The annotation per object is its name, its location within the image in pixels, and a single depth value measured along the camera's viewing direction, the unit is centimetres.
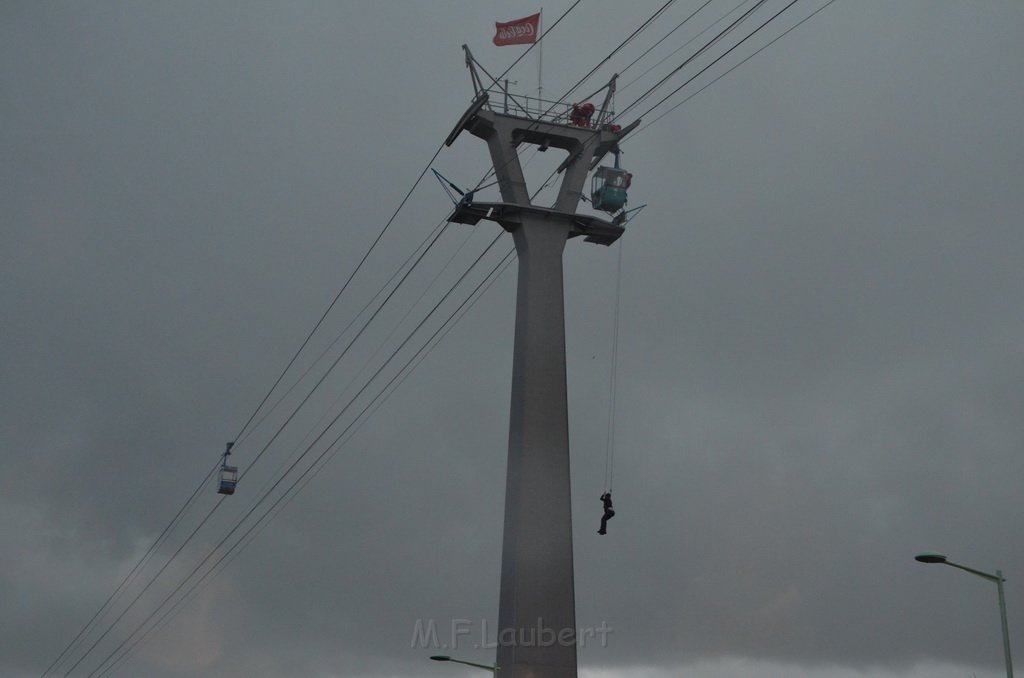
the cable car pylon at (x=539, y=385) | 4334
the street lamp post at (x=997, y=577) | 3133
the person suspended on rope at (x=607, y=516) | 4494
